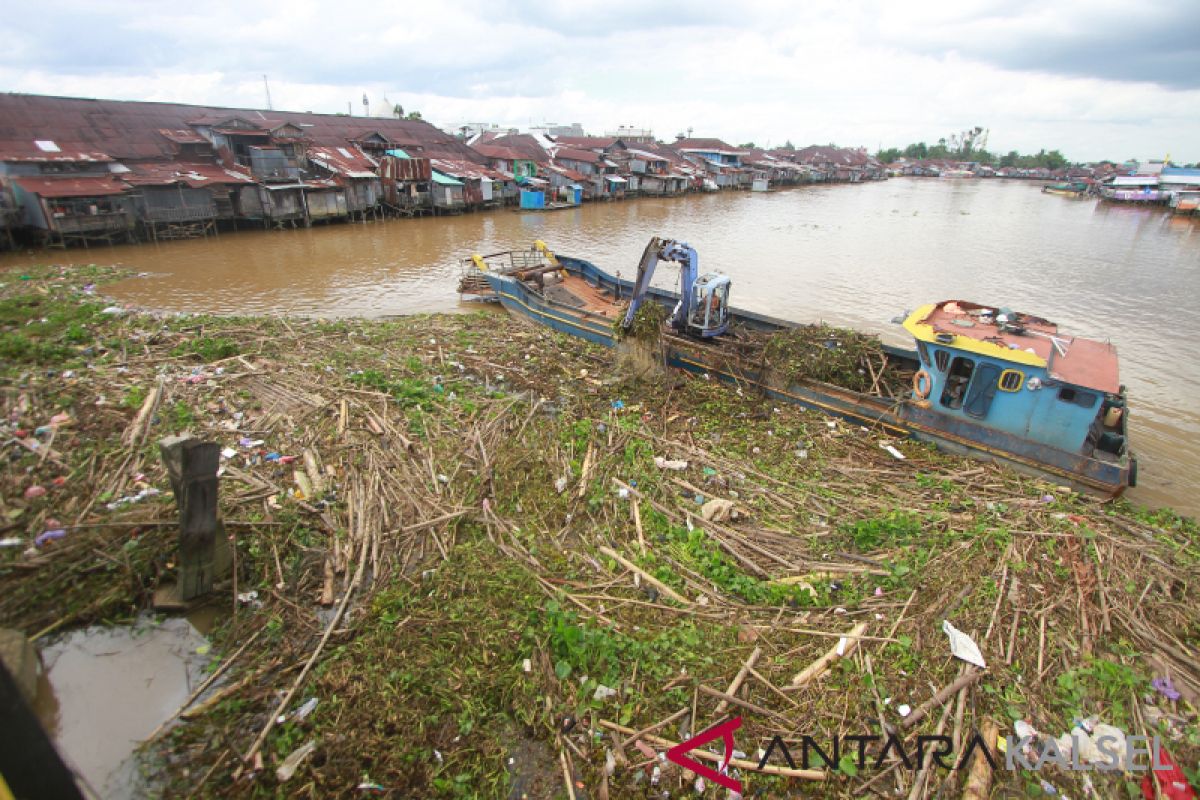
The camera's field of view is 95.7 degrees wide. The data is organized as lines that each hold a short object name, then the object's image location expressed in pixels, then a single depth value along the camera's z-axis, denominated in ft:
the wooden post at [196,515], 16.78
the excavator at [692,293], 39.01
